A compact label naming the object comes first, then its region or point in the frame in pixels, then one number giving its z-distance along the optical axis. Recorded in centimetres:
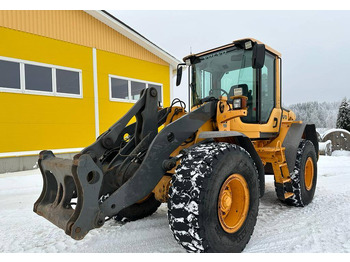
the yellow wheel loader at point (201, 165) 214
